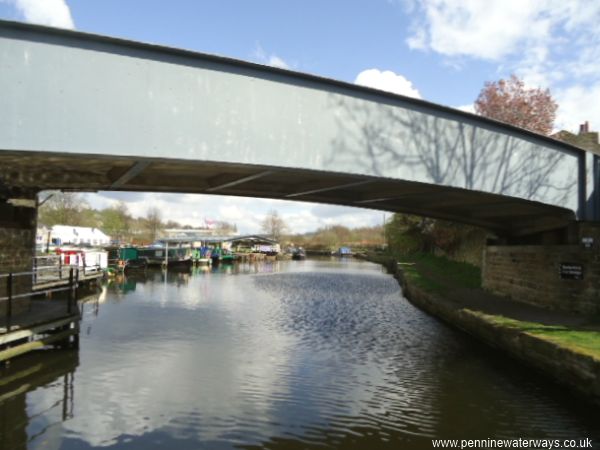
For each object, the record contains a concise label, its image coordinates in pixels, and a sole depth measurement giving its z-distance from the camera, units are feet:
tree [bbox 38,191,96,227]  191.83
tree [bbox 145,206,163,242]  310.24
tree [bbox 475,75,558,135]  94.02
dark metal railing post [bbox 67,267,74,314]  37.09
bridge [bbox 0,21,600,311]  21.77
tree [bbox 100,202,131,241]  258.98
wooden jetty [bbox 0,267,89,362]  29.61
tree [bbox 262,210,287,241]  384.47
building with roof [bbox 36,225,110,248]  176.49
